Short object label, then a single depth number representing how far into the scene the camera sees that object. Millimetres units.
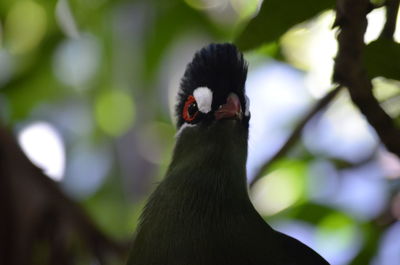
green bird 3119
